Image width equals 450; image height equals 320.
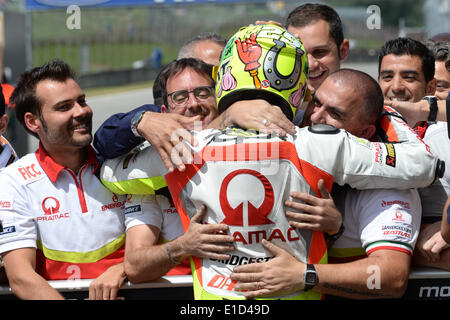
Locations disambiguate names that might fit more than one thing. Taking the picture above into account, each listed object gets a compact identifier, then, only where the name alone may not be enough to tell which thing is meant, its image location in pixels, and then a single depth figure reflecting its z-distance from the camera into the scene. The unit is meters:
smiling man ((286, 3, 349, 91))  8.02
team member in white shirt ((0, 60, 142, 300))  5.67
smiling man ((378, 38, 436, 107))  7.92
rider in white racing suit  4.72
